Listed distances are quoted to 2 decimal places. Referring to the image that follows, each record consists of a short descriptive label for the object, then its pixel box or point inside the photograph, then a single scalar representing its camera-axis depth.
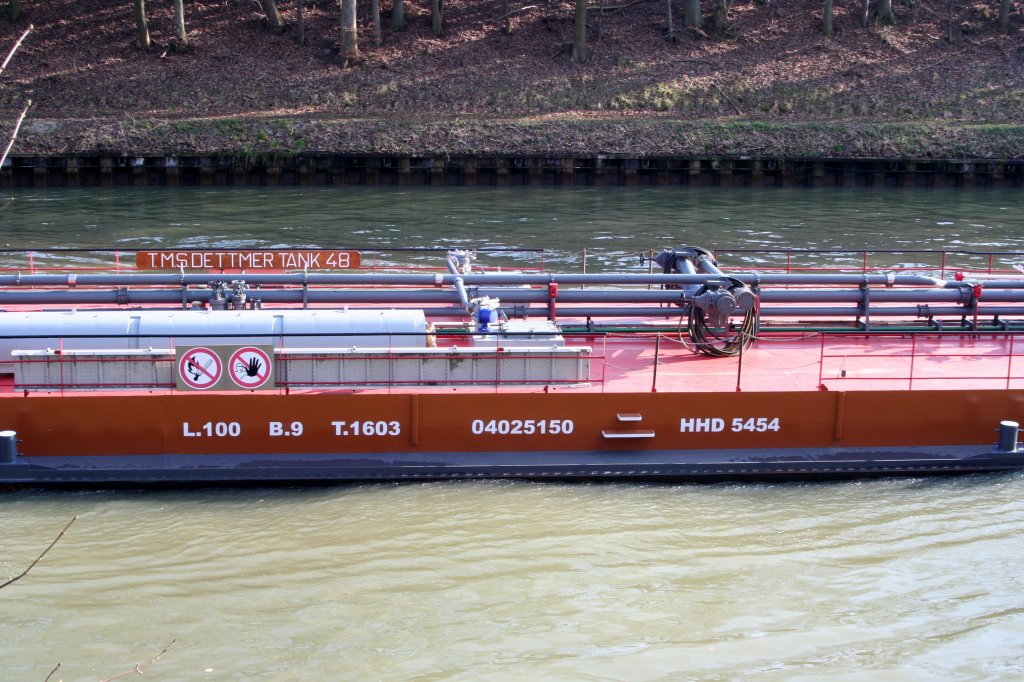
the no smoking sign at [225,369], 14.83
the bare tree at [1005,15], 58.39
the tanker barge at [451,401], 15.00
